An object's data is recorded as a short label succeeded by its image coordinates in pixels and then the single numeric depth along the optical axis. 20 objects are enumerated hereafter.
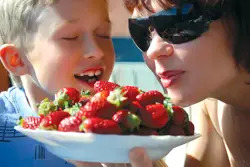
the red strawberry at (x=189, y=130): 0.72
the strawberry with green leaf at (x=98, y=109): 0.67
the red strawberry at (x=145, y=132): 0.67
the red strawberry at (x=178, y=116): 0.71
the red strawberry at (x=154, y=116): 0.68
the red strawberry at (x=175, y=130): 0.70
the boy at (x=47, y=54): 0.91
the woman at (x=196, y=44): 0.75
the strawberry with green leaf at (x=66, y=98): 0.73
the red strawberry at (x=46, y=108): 0.72
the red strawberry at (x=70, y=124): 0.67
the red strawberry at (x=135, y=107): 0.68
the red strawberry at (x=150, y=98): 0.71
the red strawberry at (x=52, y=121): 0.69
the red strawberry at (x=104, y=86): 0.75
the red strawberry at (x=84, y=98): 0.72
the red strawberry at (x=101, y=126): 0.65
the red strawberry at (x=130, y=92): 0.69
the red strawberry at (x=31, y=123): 0.71
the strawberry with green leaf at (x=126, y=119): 0.66
